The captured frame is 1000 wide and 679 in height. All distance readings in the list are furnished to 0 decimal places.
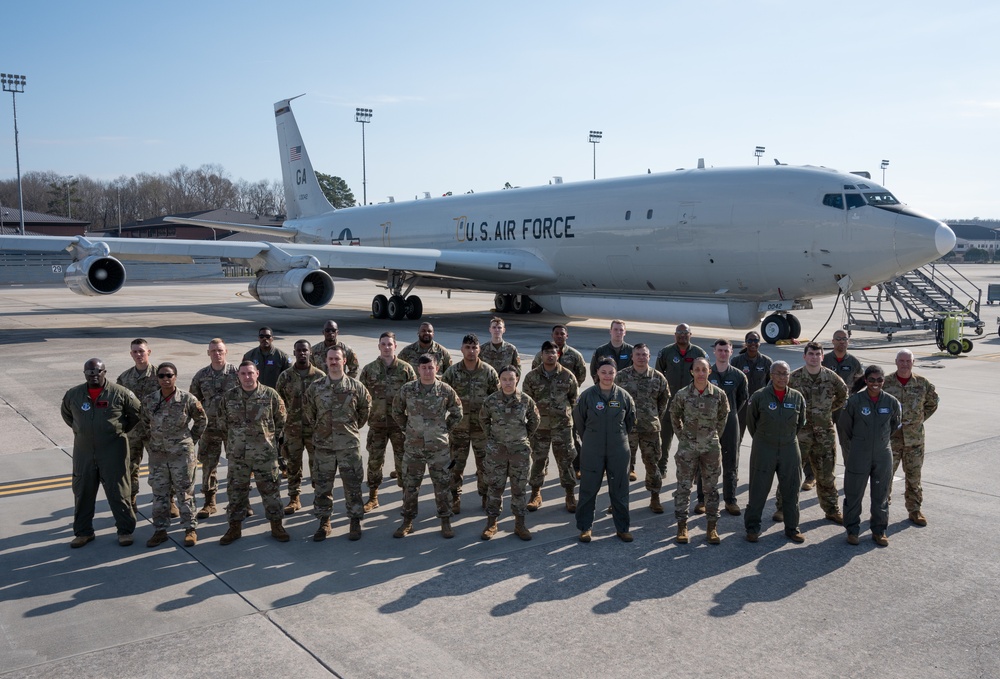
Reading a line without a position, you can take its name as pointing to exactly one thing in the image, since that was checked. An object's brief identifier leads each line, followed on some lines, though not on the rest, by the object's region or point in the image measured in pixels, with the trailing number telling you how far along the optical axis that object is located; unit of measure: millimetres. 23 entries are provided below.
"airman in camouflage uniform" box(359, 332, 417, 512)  7961
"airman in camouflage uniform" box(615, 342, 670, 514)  7809
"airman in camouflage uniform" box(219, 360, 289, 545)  6902
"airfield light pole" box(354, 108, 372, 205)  72125
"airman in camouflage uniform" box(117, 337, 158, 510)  7621
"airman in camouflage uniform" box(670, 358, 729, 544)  6938
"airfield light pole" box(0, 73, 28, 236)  62566
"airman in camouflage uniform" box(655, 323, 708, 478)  9031
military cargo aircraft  17625
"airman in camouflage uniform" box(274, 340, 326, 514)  8016
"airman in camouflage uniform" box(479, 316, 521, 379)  8984
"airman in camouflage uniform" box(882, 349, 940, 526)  7336
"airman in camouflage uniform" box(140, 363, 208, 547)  6879
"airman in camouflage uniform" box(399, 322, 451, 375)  8992
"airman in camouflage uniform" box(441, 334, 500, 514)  7926
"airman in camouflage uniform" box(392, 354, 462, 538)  7074
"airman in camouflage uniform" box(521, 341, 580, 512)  7820
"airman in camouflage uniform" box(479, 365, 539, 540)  7090
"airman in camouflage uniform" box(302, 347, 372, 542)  6980
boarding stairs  21469
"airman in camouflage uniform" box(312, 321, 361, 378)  8844
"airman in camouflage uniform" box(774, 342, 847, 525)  7566
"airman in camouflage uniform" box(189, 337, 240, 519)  7711
